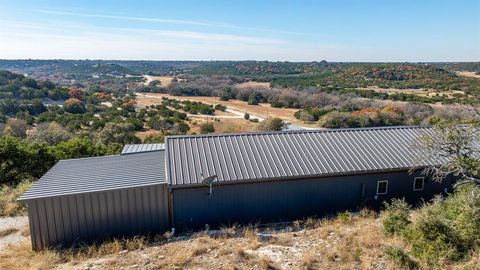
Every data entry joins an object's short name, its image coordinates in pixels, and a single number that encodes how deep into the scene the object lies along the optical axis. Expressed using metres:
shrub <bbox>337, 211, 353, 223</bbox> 12.30
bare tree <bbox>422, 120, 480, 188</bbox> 10.07
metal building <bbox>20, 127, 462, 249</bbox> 11.64
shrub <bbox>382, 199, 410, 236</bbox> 10.45
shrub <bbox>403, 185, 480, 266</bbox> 8.71
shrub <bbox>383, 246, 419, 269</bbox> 8.55
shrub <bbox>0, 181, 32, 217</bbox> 14.46
